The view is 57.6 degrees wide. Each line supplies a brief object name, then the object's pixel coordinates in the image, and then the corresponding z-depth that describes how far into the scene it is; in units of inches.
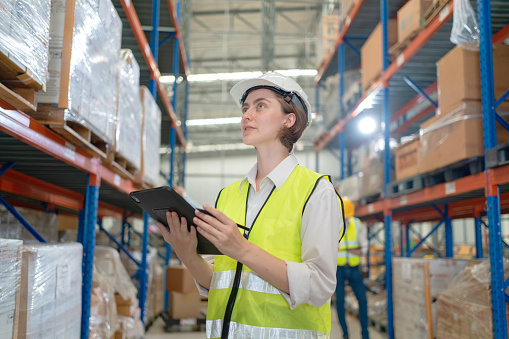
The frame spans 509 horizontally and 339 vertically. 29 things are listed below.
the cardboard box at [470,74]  173.9
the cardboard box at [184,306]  292.4
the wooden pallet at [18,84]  79.9
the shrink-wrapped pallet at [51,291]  95.4
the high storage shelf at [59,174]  97.6
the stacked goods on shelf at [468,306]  161.2
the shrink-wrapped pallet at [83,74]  102.8
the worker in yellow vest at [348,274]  245.3
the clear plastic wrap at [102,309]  153.3
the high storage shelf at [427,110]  152.4
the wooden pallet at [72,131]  102.7
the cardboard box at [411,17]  219.8
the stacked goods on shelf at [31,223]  149.0
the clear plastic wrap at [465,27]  164.9
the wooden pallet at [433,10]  193.2
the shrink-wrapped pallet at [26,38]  77.7
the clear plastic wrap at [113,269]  184.4
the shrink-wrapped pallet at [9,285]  82.0
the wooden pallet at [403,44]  228.1
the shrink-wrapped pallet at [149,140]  200.0
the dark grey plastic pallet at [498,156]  143.4
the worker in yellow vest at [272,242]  56.7
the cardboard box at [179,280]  288.4
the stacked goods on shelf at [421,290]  198.7
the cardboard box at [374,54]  273.7
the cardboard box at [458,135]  167.9
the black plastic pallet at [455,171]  166.4
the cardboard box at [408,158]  221.1
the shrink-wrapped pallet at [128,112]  155.9
